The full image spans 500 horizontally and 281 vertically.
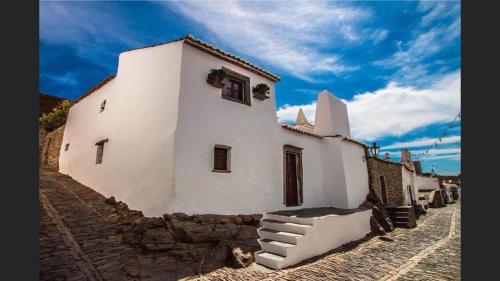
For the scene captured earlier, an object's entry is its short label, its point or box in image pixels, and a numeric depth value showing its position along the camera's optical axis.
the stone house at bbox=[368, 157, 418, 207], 14.48
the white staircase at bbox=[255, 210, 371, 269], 6.88
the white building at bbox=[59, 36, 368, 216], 7.40
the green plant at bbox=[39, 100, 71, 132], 16.98
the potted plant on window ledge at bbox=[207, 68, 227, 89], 8.21
